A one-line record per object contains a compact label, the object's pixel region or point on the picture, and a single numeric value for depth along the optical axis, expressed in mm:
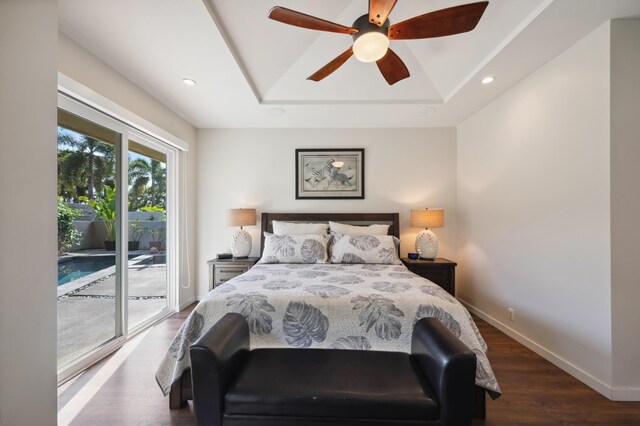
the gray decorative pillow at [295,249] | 2871
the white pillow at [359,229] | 3205
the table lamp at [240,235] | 3324
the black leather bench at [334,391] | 1128
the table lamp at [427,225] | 3199
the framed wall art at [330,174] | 3629
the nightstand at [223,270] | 3119
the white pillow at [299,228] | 3262
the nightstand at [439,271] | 3012
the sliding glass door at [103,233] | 1996
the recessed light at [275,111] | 3018
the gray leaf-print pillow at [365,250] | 2826
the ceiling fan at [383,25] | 1354
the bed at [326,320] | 1606
